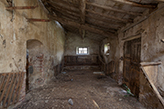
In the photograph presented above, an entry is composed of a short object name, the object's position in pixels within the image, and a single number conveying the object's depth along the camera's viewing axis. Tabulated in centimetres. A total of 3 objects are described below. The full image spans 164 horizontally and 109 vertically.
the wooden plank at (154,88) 140
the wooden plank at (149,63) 165
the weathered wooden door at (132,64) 284
